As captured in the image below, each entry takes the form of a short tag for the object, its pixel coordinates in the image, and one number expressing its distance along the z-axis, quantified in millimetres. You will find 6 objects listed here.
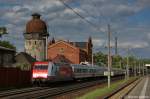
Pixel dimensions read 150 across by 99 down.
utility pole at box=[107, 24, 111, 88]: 39325
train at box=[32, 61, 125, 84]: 43062
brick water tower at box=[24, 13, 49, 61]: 111500
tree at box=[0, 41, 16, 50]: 106694
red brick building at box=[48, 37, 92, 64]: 130000
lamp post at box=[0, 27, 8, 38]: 83375
